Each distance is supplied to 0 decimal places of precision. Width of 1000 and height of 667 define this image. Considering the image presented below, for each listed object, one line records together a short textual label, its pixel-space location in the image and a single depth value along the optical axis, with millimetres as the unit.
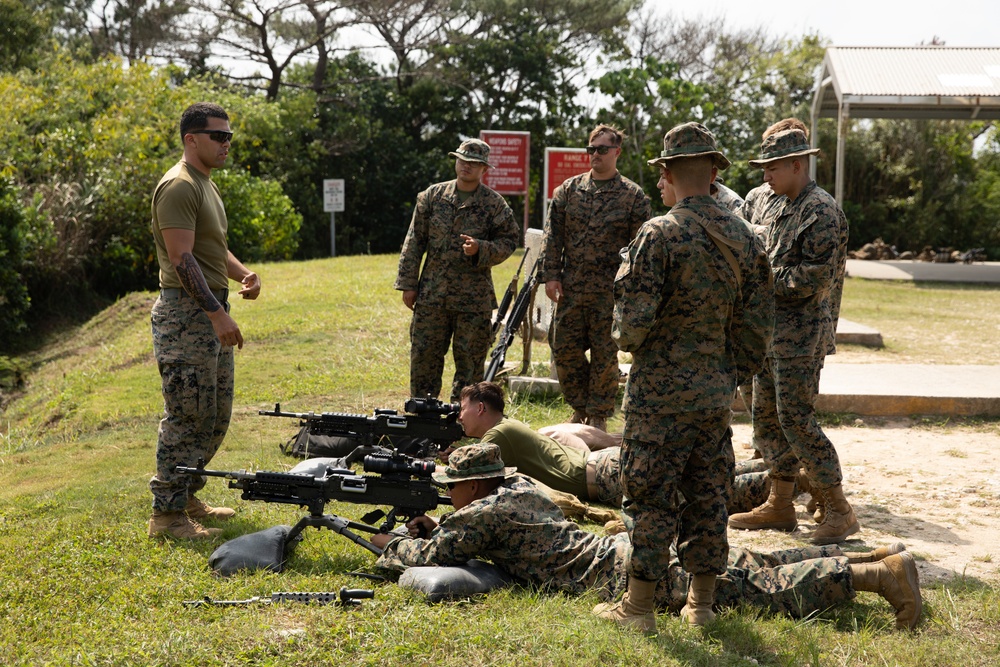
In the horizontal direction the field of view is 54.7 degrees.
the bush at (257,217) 21297
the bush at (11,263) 15094
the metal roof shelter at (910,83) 18594
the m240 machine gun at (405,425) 5828
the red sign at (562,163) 11797
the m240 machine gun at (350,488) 4785
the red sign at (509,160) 16125
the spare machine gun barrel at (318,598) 4242
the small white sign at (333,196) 24672
